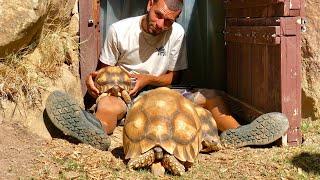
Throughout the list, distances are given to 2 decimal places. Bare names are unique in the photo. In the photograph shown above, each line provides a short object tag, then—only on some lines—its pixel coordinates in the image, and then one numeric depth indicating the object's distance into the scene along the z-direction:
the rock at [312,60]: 4.39
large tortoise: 3.35
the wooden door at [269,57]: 3.94
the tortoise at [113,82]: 4.52
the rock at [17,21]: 3.88
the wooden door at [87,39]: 5.04
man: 3.93
